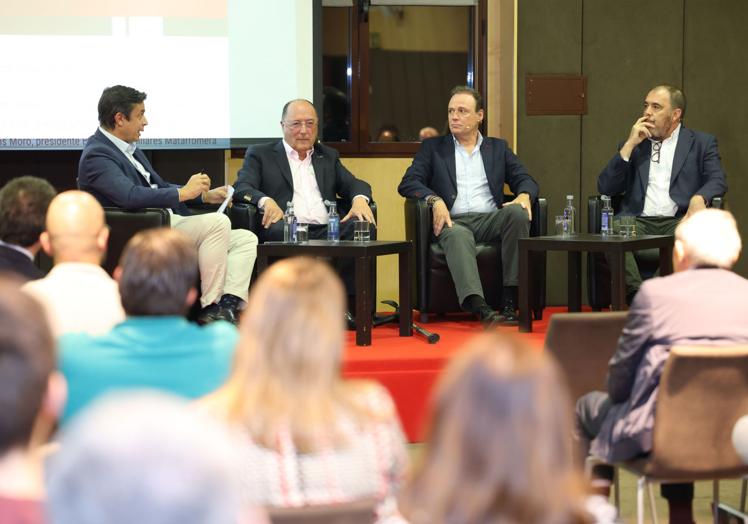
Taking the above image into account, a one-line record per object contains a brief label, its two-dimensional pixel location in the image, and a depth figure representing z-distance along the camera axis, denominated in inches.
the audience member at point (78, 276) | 181.3
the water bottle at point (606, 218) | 354.8
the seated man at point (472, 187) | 365.7
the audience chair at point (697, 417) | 173.8
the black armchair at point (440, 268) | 366.2
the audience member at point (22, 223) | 213.6
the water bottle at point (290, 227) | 341.9
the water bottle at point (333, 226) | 346.2
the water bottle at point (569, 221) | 354.3
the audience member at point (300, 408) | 113.6
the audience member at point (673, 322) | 178.7
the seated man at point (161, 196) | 344.7
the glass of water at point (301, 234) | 333.5
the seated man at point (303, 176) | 375.8
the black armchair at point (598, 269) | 375.6
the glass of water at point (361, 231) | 345.9
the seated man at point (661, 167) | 383.7
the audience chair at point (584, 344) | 198.7
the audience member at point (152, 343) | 146.0
